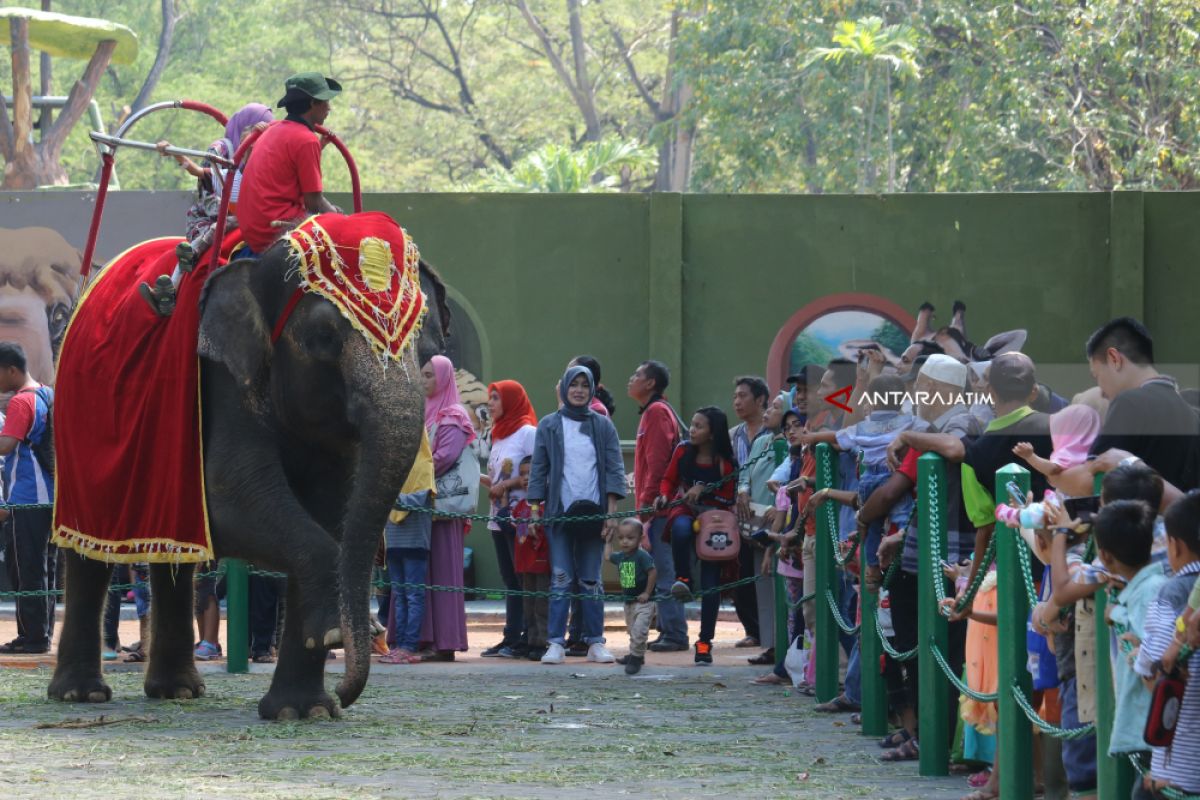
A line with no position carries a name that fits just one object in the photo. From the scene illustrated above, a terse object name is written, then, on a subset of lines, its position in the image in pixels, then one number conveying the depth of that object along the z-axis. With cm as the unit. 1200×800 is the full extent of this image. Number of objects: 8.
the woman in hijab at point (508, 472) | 2580
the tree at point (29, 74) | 4853
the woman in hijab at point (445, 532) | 2494
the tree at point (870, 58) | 5887
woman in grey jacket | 2473
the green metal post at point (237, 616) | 2291
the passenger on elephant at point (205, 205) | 1859
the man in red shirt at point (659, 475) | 2542
